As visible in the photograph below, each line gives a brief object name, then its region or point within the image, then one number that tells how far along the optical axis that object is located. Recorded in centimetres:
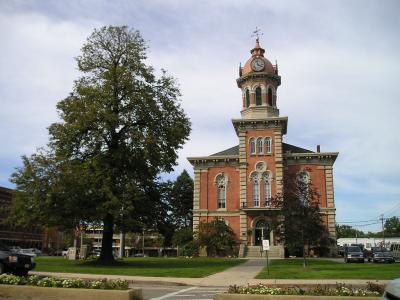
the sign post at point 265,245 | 2245
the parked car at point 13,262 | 1656
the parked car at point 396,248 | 4313
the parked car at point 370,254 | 4061
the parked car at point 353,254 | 3806
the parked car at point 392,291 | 611
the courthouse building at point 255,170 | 5250
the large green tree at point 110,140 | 2983
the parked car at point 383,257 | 3791
